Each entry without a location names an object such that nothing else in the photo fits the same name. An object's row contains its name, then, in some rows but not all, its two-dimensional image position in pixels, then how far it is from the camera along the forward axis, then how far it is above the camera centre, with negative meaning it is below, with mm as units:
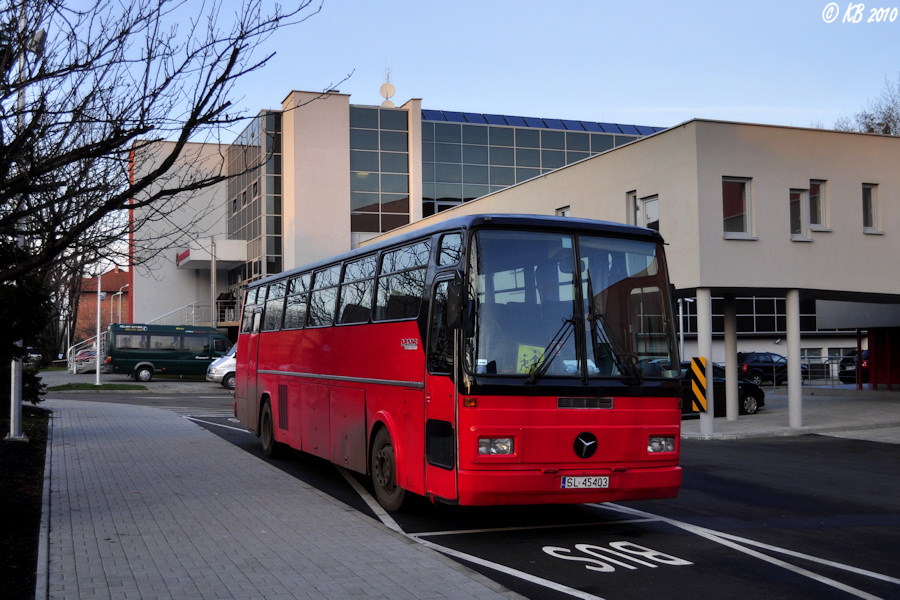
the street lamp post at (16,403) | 16094 -1037
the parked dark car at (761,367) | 41094 -1341
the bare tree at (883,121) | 49906 +12007
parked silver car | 40469 -1248
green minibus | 45312 -305
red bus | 8266 -257
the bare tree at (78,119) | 6988 +1827
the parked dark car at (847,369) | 40250 -1441
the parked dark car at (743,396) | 25312 -1647
